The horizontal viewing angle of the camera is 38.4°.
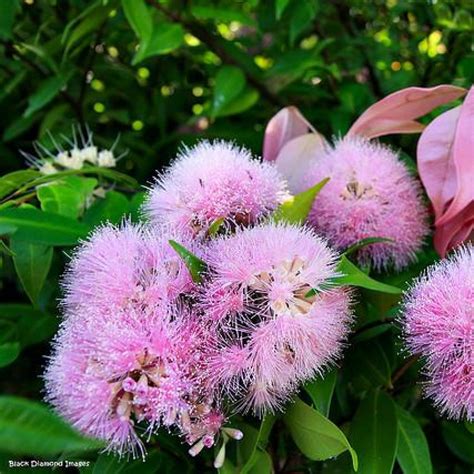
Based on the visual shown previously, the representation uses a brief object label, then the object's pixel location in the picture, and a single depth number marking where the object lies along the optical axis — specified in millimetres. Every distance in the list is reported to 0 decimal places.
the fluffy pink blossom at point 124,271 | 413
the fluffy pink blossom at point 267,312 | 404
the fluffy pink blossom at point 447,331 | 404
